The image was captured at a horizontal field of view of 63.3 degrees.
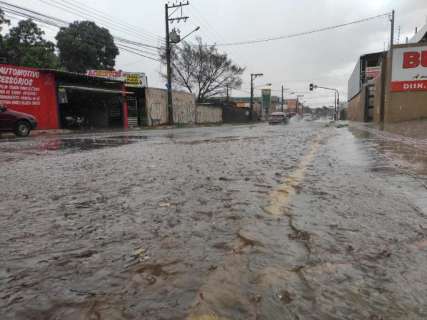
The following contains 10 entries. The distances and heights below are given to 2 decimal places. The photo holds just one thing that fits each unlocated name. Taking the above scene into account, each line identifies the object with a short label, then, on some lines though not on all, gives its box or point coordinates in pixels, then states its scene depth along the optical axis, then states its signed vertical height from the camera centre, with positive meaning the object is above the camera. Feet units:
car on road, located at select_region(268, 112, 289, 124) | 128.88 -0.97
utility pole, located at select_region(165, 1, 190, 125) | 96.63 +22.49
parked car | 50.99 -0.71
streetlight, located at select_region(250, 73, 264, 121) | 200.25 +22.86
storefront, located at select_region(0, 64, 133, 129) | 65.82 +4.43
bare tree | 157.79 +22.40
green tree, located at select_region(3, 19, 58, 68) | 118.42 +24.80
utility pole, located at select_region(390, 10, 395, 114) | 75.82 +11.90
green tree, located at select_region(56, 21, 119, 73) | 143.64 +29.56
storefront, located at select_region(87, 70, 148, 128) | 101.23 +2.89
